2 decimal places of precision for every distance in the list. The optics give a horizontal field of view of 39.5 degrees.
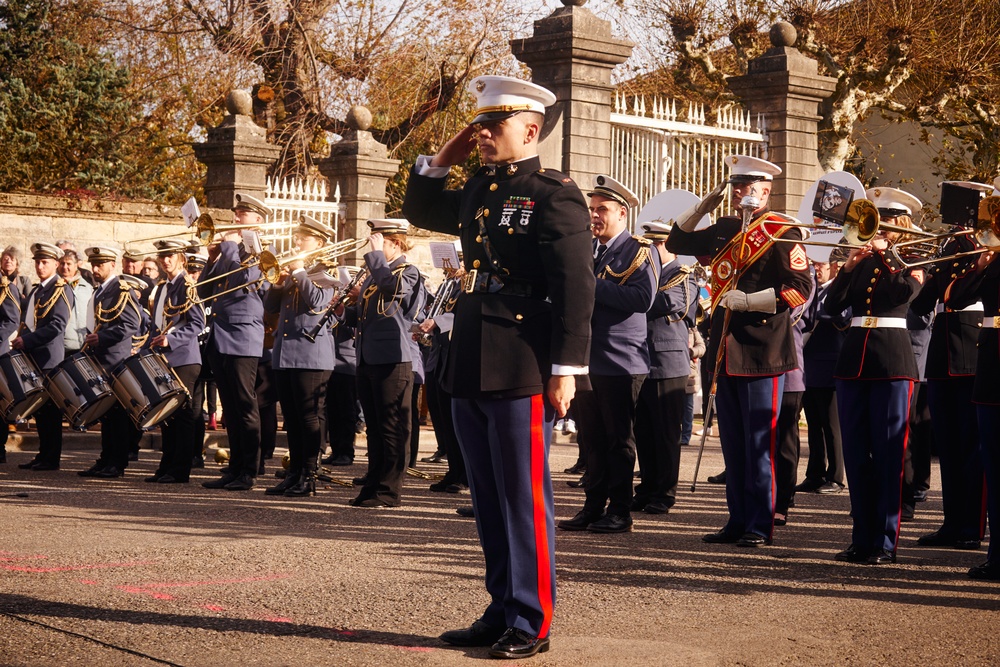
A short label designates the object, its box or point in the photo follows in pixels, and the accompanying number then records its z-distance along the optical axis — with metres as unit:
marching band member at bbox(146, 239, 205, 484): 10.23
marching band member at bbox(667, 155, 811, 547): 7.63
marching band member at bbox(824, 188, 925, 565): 7.16
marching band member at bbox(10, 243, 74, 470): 11.16
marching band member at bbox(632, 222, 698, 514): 9.17
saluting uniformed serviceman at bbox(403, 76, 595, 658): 5.03
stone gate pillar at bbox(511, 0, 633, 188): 15.26
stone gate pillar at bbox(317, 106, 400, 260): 17.98
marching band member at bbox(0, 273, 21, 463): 12.22
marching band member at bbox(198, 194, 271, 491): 9.96
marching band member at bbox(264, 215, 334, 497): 9.64
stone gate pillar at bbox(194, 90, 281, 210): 17.38
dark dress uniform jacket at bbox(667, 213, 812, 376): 7.67
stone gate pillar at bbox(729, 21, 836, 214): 17.28
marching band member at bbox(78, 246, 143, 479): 10.59
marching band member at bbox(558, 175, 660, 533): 8.18
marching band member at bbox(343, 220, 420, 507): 9.06
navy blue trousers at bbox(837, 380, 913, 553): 7.15
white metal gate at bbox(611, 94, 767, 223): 16.08
